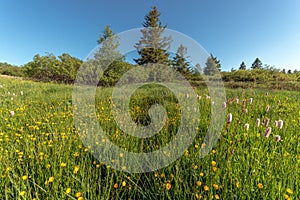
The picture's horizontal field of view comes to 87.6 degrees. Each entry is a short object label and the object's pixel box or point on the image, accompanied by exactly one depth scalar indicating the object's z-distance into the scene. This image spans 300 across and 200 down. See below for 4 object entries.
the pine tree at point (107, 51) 17.18
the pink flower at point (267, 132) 1.58
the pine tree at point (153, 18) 28.29
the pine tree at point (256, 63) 64.12
